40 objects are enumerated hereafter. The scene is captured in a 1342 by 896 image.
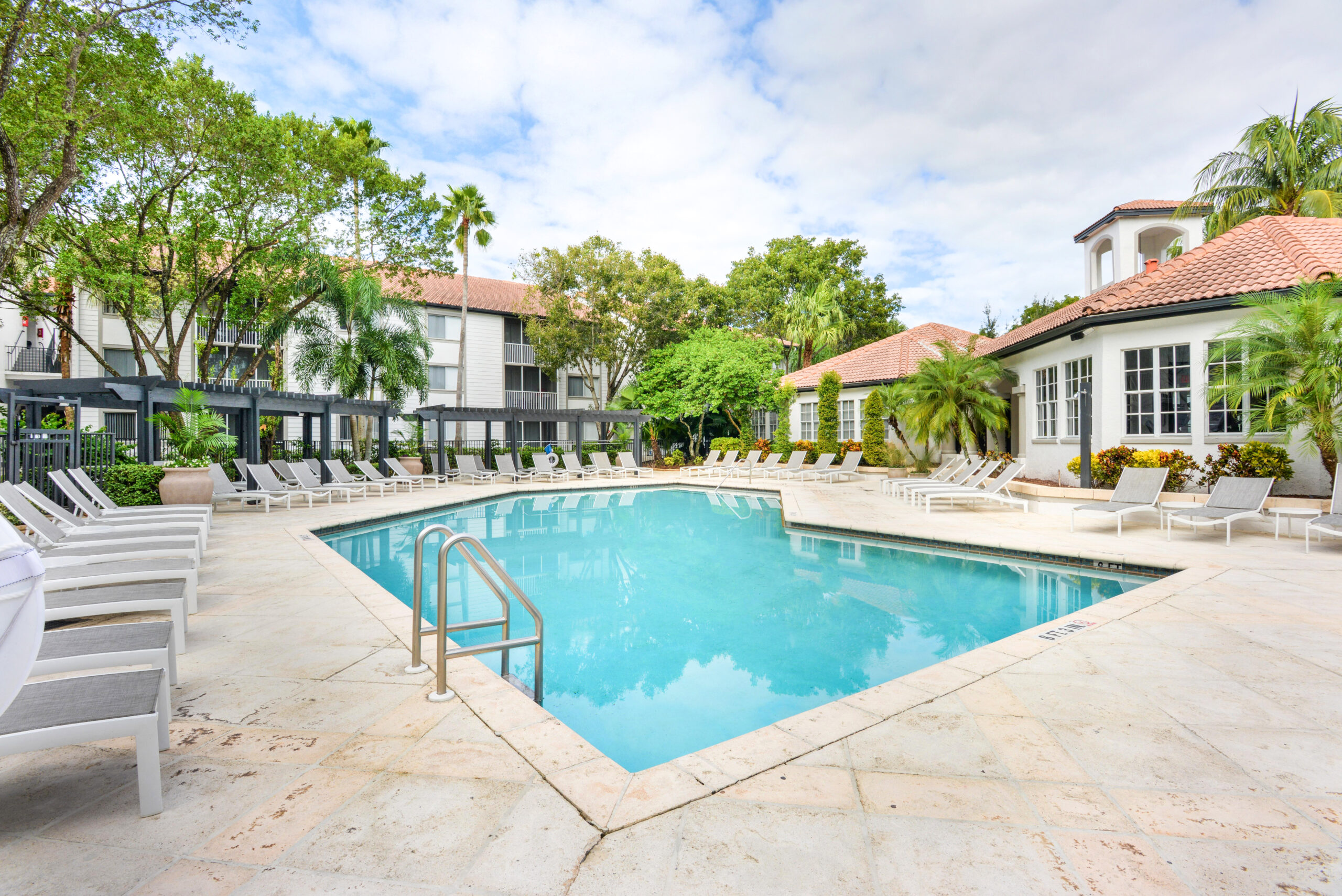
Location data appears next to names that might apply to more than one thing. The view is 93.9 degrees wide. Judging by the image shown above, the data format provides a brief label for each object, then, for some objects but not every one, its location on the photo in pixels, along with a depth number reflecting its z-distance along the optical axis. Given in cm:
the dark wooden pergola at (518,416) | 2077
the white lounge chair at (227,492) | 1205
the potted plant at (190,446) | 1075
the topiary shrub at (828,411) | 2289
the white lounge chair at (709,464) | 2370
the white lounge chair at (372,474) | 1680
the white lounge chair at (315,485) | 1395
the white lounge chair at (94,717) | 195
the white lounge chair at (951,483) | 1304
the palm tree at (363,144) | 1845
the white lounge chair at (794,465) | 1988
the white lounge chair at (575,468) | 2095
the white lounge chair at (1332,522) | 718
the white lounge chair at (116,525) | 582
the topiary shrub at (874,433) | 2134
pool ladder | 321
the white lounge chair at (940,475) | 1467
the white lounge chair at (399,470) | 1762
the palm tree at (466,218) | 2508
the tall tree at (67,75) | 888
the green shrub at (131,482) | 1087
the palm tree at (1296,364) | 862
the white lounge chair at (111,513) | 680
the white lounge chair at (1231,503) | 811
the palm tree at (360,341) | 1877
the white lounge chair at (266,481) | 1307
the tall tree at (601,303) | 2662
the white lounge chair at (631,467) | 2258
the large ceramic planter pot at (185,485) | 1070
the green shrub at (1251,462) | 996
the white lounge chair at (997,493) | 1116
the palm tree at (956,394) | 1612
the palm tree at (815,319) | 3094
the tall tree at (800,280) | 3238
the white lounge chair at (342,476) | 1544
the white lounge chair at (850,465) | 1842
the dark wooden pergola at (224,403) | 1164
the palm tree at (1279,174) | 1661
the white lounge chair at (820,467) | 1900
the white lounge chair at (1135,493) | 893
